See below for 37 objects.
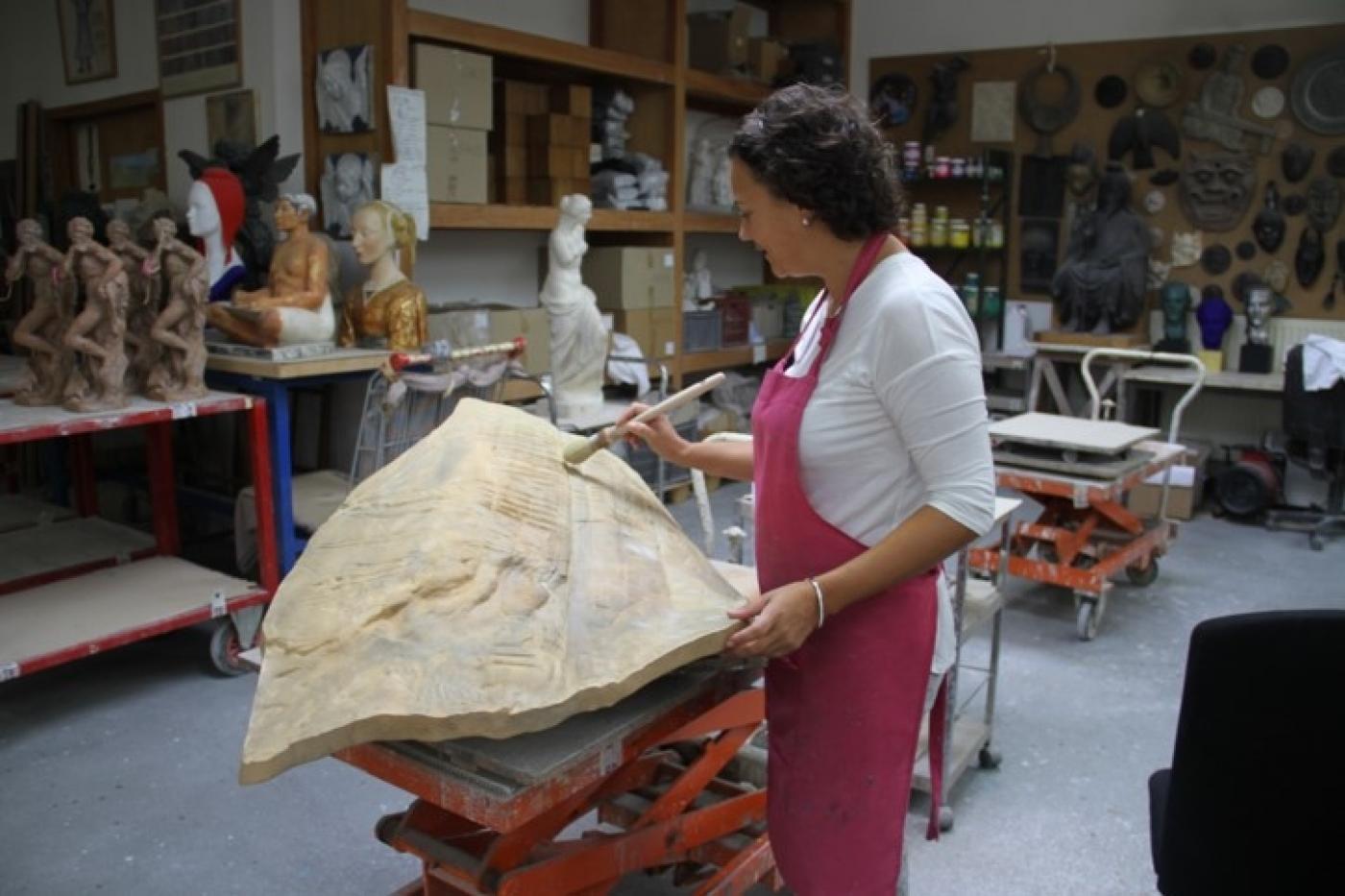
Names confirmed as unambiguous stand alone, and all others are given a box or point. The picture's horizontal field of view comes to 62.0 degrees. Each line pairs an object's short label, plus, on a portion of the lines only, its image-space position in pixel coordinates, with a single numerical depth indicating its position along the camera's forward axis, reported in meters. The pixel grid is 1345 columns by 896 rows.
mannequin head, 4.15
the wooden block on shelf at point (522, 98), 5.10
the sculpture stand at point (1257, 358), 6.05
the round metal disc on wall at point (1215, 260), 6.36
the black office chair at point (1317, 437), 5.15
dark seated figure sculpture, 6.36
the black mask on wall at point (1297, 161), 6.04
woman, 1.42
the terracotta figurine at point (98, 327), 3.35
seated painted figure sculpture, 3.84
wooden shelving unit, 4.60
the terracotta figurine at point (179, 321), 3.51
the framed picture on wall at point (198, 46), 4.50
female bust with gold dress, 4.03
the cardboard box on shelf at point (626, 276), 5.50
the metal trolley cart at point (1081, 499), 3.86
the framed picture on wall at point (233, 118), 4.44
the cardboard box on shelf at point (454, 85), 4.39
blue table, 3.68
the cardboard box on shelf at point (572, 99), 5.23
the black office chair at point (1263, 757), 1.48
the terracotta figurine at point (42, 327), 3.44
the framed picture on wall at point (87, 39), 5.23
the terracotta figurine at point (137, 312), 3.51
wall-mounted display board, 6.07
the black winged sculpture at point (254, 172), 4.29
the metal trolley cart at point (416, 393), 3.54
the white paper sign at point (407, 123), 4.18
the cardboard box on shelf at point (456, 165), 4.52
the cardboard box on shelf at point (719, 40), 6.42
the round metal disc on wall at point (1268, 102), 6.17
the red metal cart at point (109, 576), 3.17
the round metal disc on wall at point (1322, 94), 5.99
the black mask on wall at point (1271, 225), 6.16
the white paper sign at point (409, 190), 4.22
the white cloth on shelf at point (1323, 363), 5.07
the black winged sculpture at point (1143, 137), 6.41
